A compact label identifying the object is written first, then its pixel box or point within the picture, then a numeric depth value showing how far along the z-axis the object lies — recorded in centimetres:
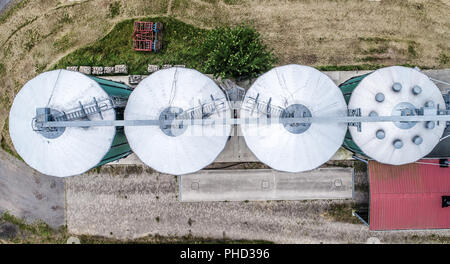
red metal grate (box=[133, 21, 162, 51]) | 1997
